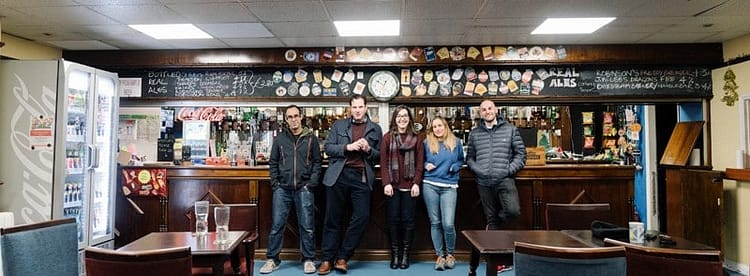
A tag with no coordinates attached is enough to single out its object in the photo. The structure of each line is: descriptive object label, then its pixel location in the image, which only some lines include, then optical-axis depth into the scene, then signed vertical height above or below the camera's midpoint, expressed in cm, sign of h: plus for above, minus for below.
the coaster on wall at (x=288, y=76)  548 +87
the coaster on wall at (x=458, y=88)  537 +73
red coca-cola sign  629 +50
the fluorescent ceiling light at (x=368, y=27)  438 +120
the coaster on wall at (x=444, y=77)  538 +86
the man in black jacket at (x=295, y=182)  440 -29
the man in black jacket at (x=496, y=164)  428 -11
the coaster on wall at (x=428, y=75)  539 +88
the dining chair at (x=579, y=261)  170 -39
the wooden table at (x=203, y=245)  225 -48
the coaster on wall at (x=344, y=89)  543 +72
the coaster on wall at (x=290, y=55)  538 +110
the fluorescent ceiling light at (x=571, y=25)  431 +122
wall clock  539 +77
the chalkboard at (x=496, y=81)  532 +81
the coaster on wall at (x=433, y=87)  538 +74
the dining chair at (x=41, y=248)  210 -47
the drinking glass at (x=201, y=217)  263 -37
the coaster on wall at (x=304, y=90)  546 +71
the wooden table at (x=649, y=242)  229 -45
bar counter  483 -45
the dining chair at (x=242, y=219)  321 -46
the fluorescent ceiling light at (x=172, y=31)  451 +119
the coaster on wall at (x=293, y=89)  546 +72
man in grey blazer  440 -28
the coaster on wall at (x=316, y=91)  545 +70
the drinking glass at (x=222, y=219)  264 -38
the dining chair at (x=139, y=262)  180 -43
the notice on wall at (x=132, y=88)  558 +74
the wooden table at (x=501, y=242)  226 -46
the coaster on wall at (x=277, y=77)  549 +86
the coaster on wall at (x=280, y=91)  548 +70
